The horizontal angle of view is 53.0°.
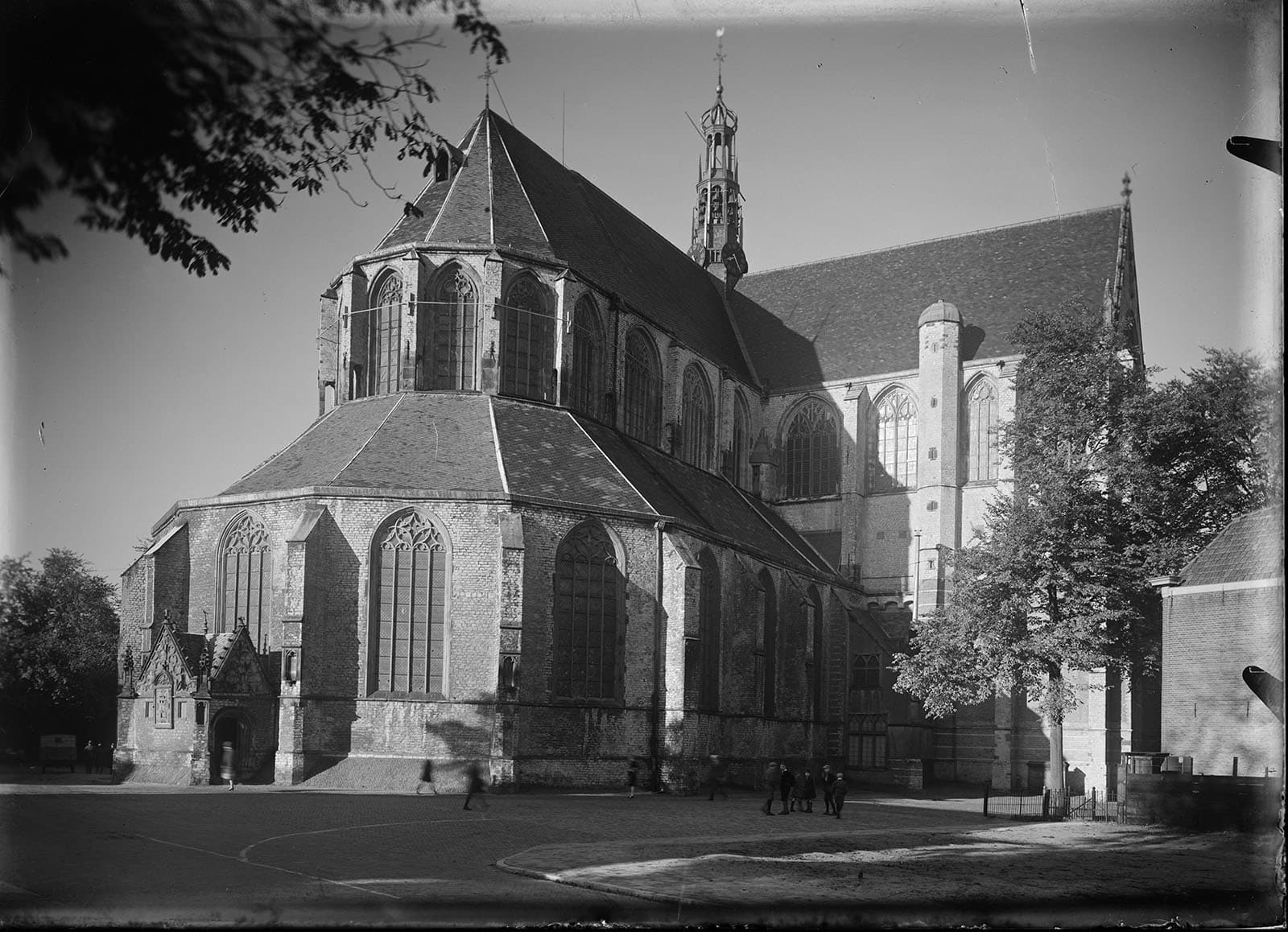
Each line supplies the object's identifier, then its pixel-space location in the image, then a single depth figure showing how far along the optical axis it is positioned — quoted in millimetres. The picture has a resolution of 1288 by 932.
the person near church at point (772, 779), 27359
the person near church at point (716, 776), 31609
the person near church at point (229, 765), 28344
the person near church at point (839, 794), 27125
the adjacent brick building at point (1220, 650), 26797
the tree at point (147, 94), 10453
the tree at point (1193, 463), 33062
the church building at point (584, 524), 29797
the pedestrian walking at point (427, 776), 28391
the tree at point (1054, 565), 32125
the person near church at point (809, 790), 28016
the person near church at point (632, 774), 30297
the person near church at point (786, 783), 27595
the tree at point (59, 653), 39156
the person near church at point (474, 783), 25048
